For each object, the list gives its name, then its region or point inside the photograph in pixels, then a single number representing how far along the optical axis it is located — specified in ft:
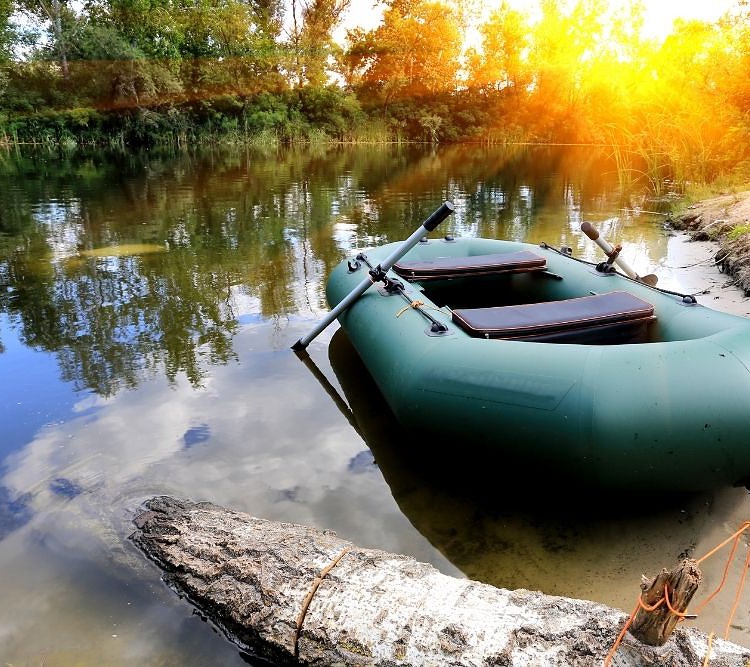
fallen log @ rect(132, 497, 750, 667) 4.47
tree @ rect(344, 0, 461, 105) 92.84
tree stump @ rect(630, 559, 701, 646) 3.76
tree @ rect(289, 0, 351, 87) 86.02
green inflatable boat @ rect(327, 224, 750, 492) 6.74
